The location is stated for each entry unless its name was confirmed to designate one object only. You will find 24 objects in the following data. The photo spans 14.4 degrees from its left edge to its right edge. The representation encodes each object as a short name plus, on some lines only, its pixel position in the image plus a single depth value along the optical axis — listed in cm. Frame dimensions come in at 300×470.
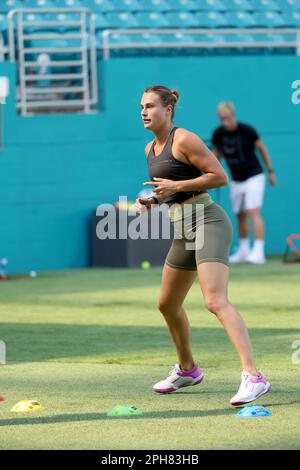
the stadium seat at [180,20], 1983
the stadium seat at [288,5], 2130
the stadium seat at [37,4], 1849
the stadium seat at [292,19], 2098
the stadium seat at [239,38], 2006
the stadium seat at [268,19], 2080
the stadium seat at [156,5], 1983
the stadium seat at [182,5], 2014
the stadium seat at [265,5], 2109
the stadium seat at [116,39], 1858
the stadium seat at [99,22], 1888
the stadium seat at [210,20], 2022
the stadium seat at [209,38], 1981
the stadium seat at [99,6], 1925
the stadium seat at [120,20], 1912
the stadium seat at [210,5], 2050
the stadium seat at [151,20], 1947
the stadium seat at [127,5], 1948
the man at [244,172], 1725
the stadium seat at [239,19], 2059
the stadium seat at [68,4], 1880
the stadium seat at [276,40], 2025
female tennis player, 734
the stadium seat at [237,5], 2081
